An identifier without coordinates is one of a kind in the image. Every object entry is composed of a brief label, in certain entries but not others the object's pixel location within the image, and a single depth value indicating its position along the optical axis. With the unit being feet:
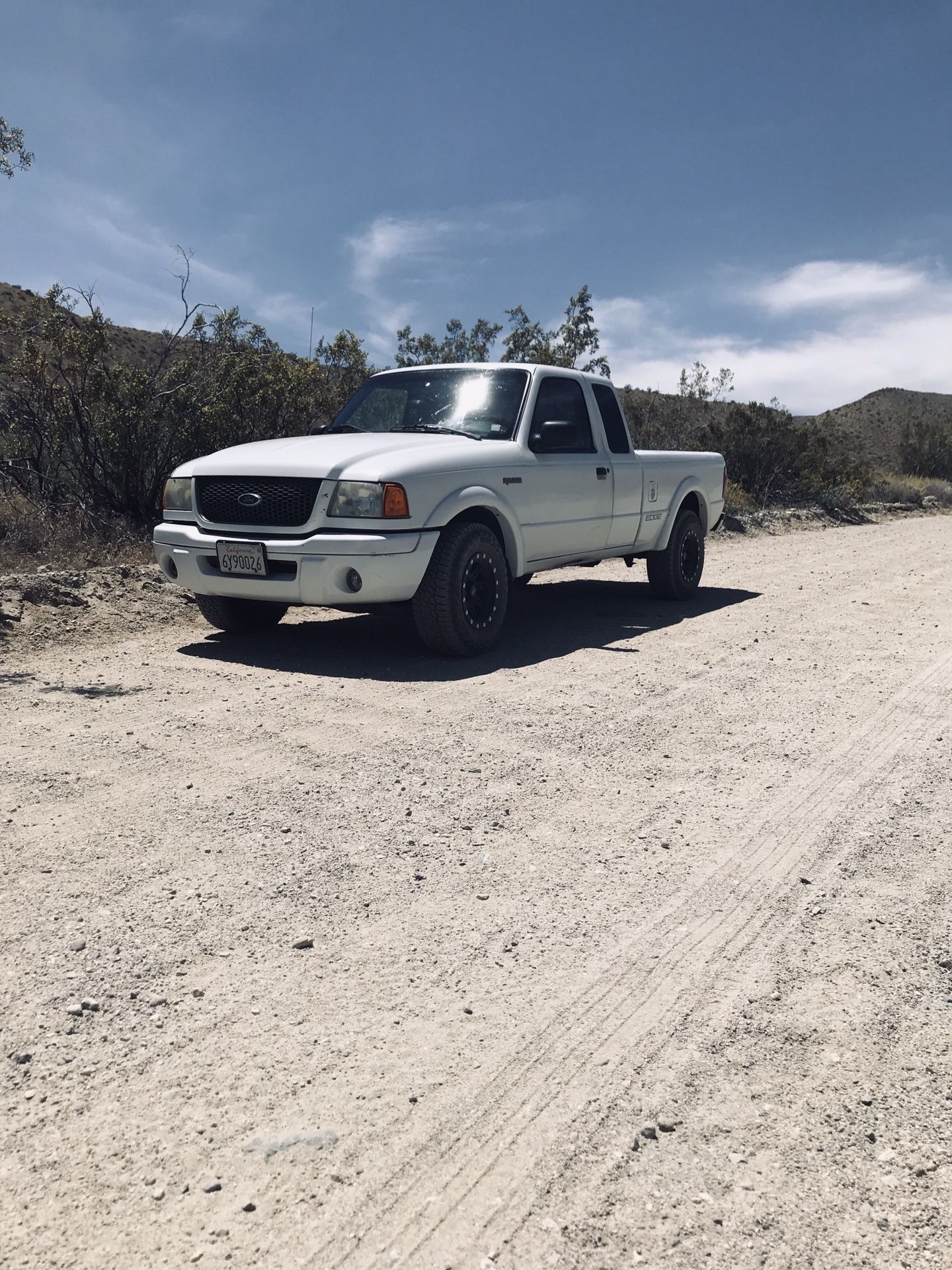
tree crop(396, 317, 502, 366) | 84.64
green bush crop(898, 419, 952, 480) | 126.62
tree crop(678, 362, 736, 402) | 84.42
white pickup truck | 20.43
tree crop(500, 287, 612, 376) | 83.97
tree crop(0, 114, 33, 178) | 34.47
